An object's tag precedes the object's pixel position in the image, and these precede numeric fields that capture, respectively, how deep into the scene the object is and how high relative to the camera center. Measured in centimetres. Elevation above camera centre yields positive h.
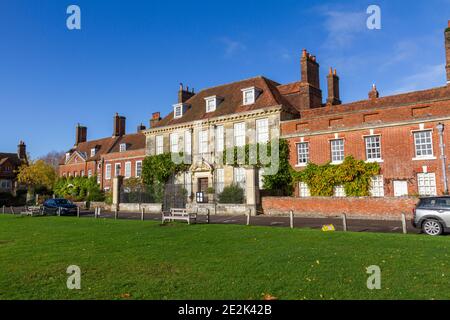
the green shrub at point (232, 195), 2655 +2
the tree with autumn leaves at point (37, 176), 6431 +395
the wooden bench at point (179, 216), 1833 -99
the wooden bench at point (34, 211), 2728 -95
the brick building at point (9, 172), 7231 +509
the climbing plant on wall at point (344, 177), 2523 +118
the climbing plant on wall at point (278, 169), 2895 +197
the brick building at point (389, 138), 2311 +377
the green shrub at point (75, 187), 4873 +149
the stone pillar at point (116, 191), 3341 +50
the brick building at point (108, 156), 4644 +561
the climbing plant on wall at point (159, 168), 3662 +277
